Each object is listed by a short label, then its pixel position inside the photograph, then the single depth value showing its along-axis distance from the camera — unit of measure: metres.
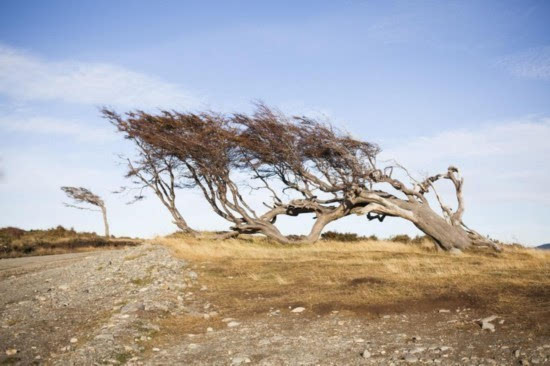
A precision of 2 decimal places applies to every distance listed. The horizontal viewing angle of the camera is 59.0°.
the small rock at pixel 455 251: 19.60
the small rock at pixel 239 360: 6.62
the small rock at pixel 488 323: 7.57
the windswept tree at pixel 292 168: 21.50
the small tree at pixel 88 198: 40.84
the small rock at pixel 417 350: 6.66
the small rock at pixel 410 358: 6.31
